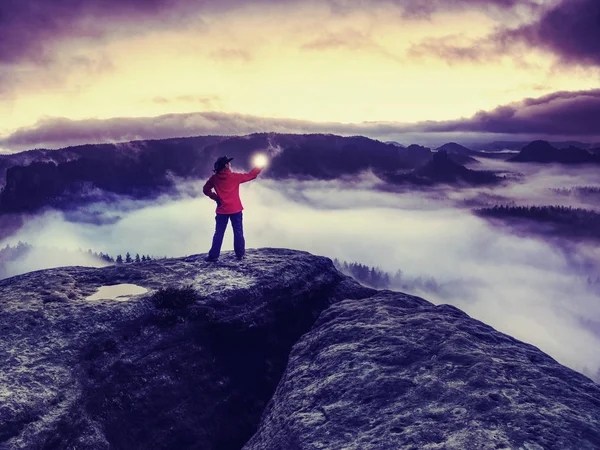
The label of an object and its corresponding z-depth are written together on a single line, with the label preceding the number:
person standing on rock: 19.74
